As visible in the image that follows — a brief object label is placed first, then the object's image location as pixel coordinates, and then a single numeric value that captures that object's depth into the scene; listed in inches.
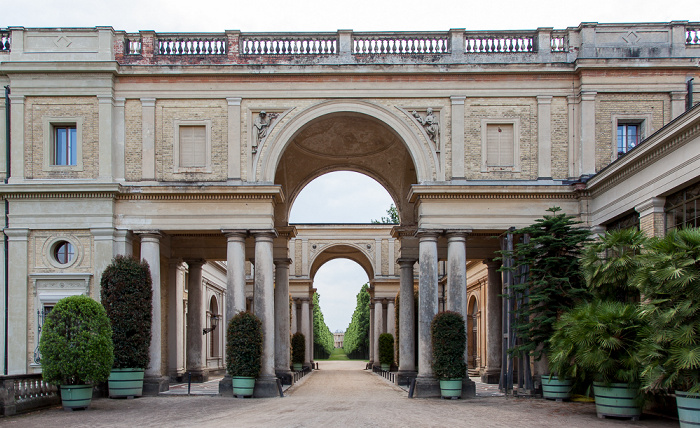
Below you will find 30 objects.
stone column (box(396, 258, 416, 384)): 1234.0
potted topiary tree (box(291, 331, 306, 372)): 1872.5
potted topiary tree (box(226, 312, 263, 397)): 969.9
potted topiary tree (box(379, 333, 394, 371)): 1843.0
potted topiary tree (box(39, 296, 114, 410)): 794.2
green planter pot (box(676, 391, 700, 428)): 567.2
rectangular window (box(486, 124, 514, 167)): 1059.3
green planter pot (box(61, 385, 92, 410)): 804.6
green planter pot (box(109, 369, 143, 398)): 953.5
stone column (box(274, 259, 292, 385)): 1299.2
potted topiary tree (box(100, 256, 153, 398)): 955.3
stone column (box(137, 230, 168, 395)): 1030.4
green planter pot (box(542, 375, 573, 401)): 887.1
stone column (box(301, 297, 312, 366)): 2052.2
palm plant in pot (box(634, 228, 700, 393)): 571.5
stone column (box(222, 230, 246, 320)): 1027.3
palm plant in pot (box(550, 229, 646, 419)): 682.8
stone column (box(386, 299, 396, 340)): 2026.3
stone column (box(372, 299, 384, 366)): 2031.3
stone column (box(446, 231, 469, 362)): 1021.4
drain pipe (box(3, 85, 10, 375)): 1016.2
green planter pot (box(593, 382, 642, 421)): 684.7
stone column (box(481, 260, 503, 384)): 1244.5
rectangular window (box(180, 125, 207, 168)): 1060.3
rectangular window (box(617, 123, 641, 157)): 1055.0
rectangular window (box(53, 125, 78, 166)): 1058.7
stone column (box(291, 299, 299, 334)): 2098.5
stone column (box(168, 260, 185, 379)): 1231.5
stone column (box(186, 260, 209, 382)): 1278.3
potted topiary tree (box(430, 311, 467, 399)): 948.6
